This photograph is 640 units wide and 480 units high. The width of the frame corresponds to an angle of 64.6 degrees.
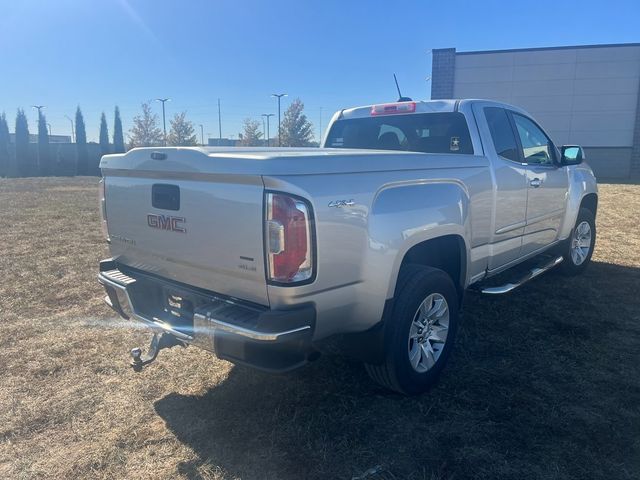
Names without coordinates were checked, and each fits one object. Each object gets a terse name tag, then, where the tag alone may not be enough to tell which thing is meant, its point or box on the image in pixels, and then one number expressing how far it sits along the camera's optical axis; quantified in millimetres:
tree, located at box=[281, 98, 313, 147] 49934
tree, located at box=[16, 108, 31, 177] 39938
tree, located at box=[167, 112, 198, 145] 55500
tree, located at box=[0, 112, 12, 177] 40875
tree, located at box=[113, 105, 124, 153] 48962
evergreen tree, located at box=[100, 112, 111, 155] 46719
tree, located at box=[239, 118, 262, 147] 54688
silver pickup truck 2477
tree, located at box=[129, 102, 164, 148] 56812
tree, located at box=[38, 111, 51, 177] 40250
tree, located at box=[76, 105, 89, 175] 40562
